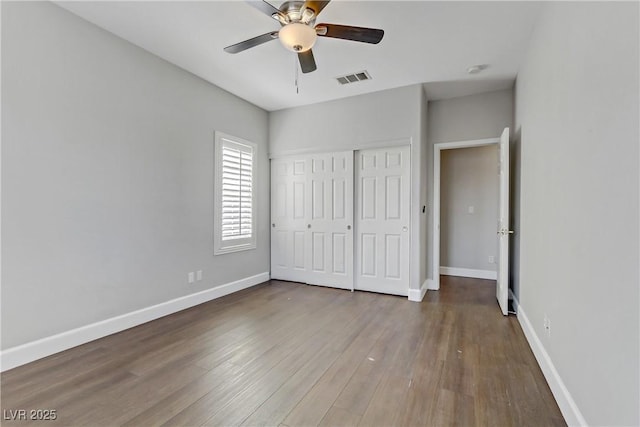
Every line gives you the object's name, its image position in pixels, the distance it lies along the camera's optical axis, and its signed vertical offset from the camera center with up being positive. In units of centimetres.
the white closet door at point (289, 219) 480 -7
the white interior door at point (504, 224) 331 -9
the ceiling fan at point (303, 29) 205 +141
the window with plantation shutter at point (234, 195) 402 +30
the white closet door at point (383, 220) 405 -6
